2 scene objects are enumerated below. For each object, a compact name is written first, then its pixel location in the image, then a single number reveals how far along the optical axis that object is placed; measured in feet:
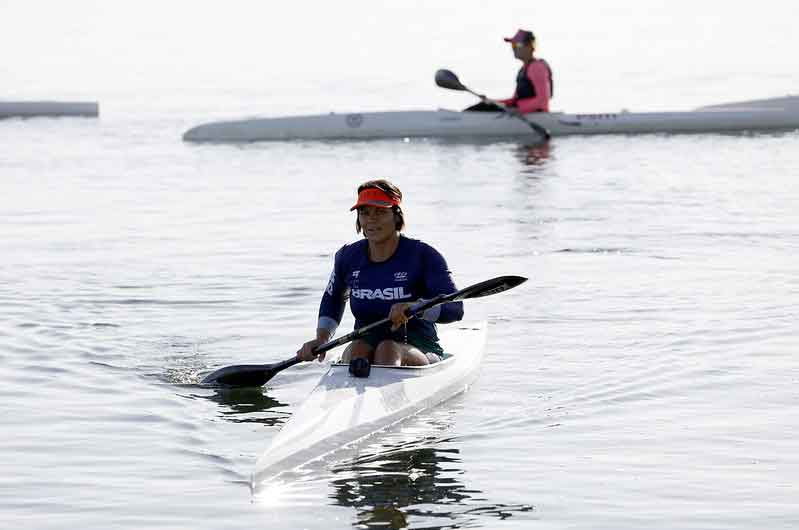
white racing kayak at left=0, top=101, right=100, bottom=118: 109.91
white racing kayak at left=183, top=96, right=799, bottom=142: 85.46
